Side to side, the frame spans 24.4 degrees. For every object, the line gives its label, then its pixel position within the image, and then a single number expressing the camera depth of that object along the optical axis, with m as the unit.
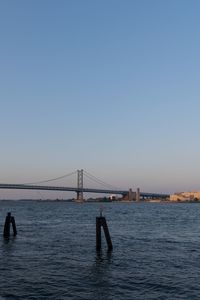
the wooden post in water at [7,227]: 38.75
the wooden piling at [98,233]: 29.98
